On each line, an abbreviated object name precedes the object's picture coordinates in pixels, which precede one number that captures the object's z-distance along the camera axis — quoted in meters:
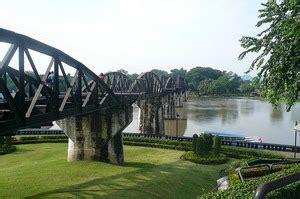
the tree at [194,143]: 35.06
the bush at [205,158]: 33.16
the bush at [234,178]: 17.68
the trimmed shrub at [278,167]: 19.38
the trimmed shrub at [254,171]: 19.08
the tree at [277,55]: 16.72
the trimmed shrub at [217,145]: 34.59
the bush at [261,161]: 26.12
